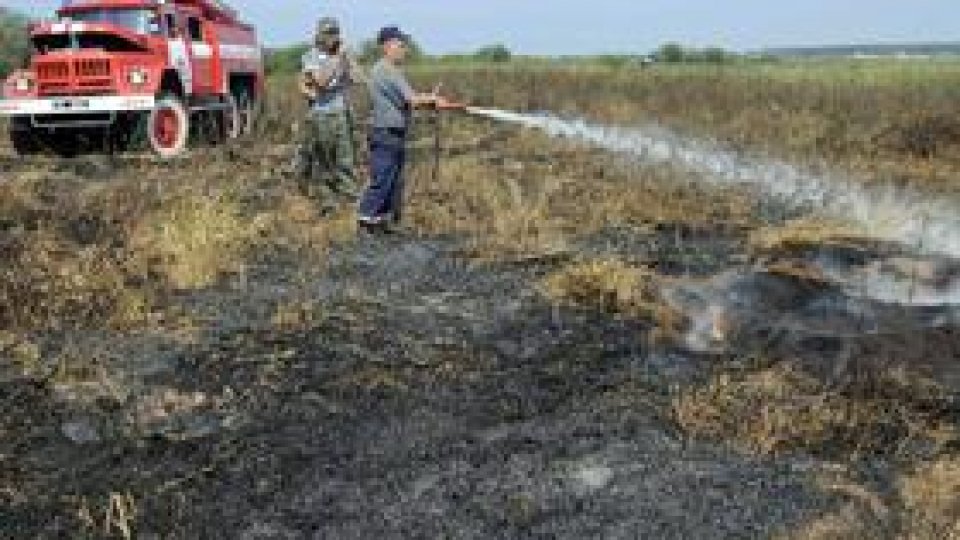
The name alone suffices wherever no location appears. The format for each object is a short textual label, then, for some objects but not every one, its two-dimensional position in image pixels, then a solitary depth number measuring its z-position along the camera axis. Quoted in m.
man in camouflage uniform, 12.18
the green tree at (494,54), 56.00
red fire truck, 16.12
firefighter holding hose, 10.80
